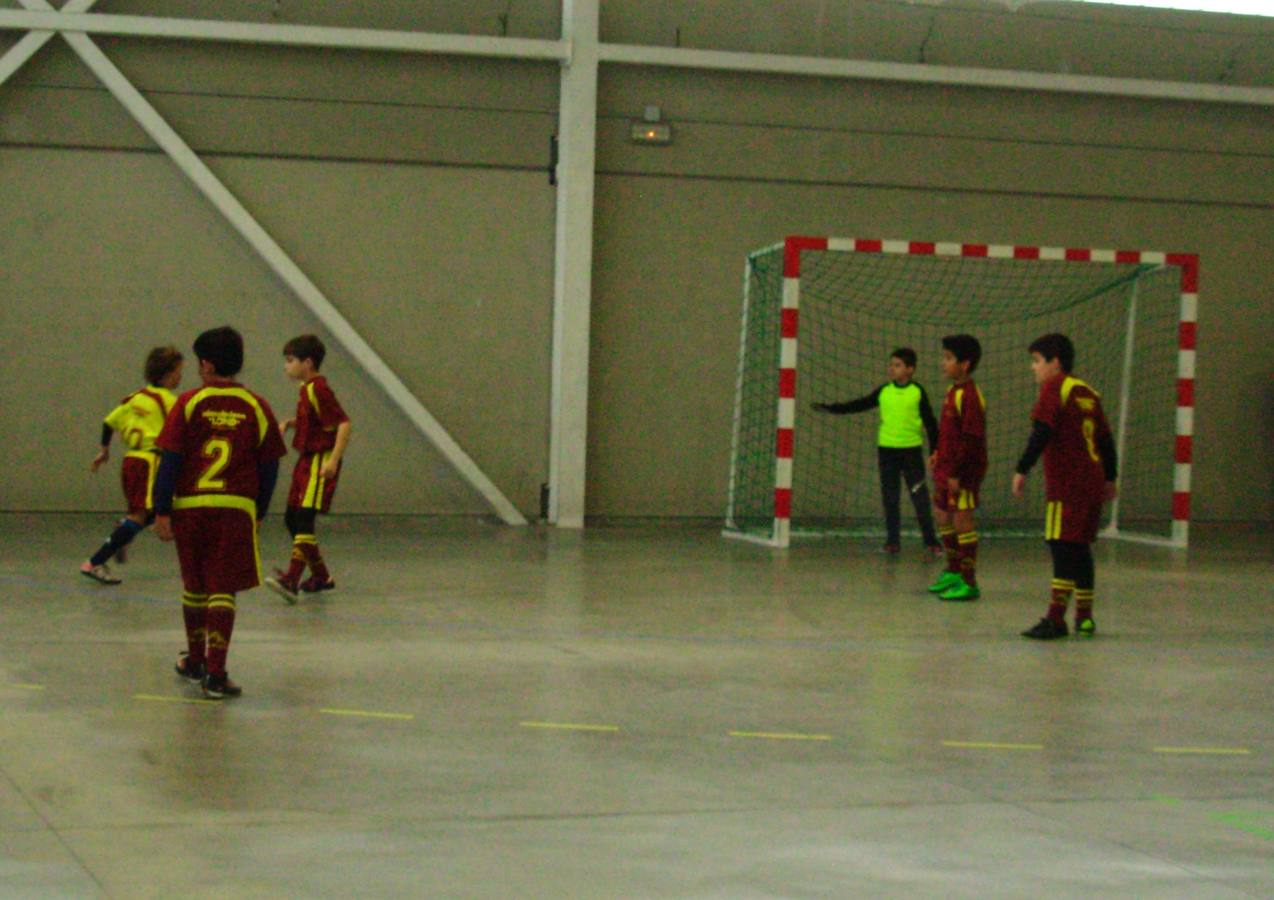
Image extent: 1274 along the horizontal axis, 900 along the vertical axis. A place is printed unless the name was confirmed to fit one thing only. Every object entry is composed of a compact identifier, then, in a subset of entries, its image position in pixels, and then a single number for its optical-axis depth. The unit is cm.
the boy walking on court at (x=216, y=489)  723
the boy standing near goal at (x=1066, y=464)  952
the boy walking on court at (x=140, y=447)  1109
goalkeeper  1459
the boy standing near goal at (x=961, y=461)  1106
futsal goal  1727
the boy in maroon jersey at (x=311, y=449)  1040
